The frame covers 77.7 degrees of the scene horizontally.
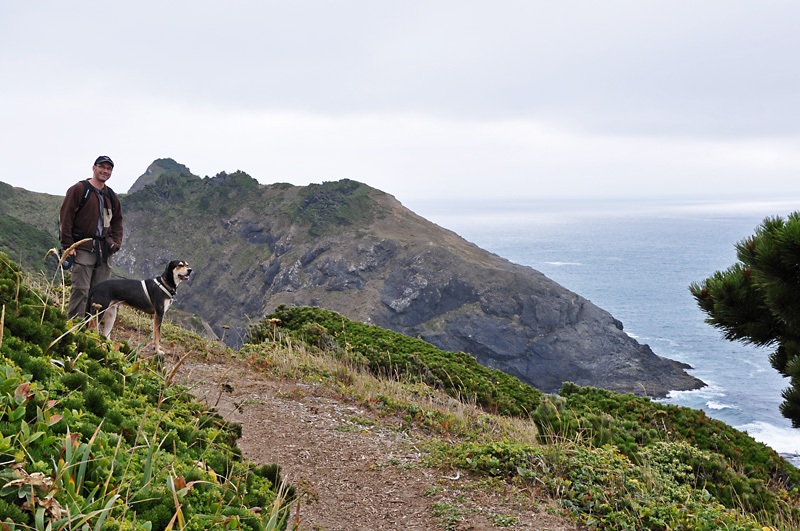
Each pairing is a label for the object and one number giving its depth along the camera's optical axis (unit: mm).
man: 6744
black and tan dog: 7066
